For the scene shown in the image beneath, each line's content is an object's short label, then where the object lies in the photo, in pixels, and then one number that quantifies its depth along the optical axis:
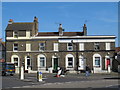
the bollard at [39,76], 28.19
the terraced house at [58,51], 50.62
